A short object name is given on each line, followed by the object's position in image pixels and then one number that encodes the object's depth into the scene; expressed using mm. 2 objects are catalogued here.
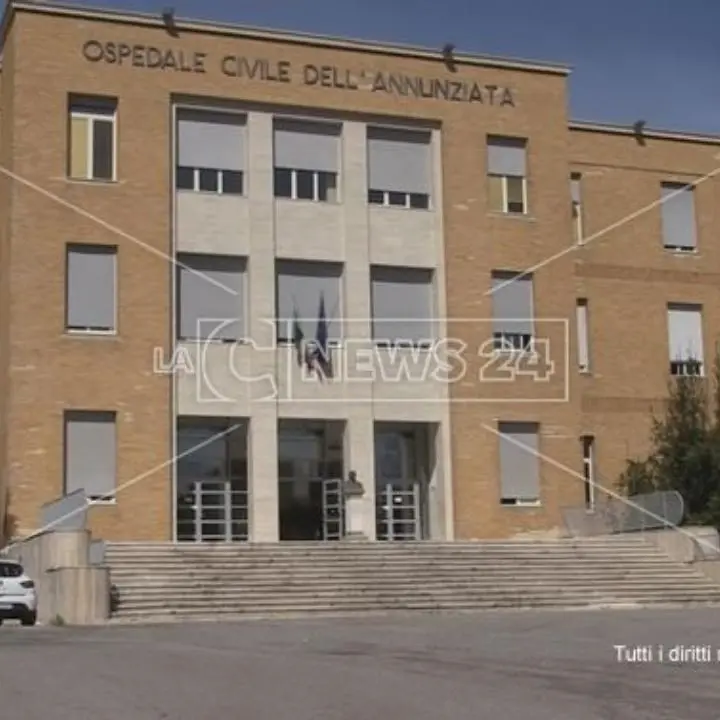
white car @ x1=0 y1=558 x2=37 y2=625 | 24031
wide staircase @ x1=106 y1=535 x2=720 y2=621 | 25656
